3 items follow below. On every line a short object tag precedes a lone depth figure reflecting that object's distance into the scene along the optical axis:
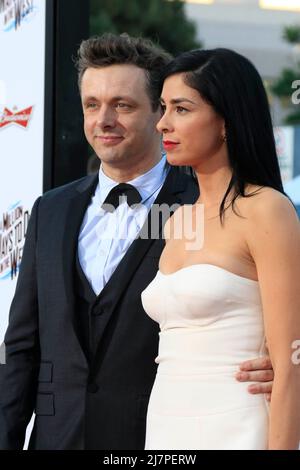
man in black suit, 4.57
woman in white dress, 3.84
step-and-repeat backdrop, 5.92
